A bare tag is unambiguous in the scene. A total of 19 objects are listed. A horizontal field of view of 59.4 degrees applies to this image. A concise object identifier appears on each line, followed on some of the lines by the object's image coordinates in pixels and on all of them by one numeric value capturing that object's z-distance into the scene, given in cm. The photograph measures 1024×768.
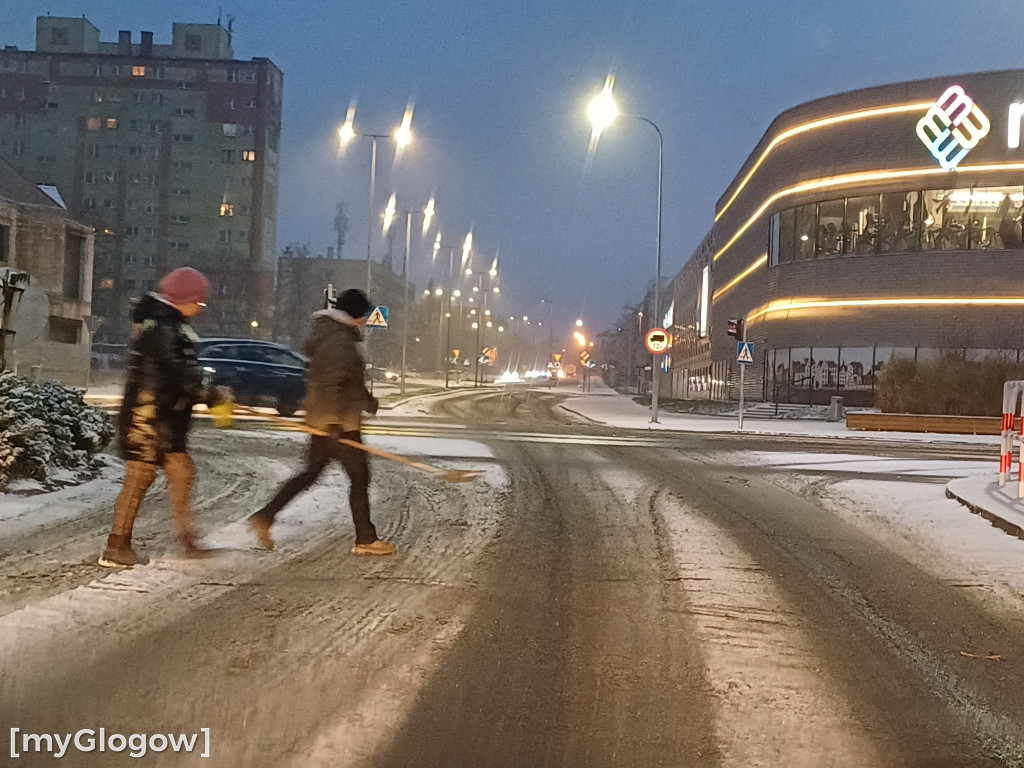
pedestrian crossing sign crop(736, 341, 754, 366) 2576
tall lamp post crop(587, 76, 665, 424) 2216
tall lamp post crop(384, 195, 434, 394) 3977
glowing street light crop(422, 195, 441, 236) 4241
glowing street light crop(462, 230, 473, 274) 5319
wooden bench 2703
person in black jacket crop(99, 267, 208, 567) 555
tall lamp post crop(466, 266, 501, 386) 6819
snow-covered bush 793
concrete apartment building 7888
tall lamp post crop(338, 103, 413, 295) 2817
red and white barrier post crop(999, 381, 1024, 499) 1062
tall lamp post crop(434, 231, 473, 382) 5331
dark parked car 1925
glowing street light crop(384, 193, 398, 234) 3877
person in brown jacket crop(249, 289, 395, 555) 620
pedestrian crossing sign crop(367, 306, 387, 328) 2462
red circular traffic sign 2591
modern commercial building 3684
